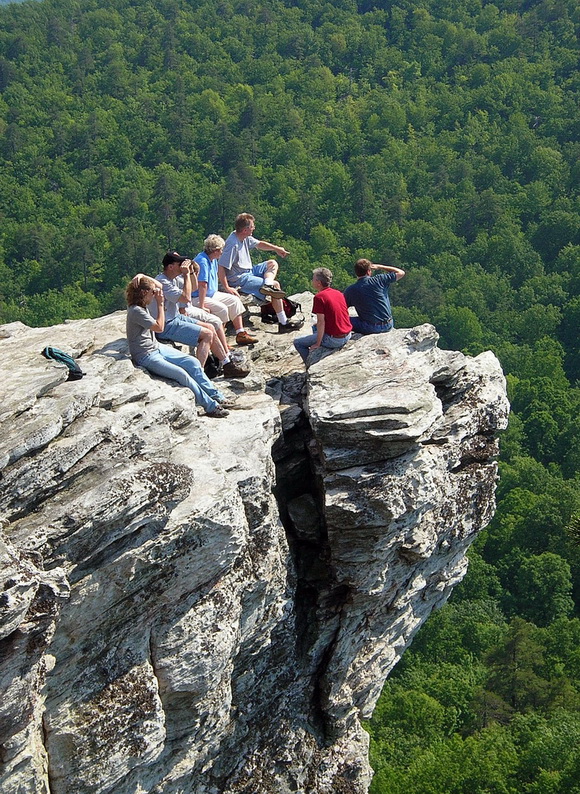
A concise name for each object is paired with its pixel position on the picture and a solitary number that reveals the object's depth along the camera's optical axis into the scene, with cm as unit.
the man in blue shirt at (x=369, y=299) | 1759
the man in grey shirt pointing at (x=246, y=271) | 1895
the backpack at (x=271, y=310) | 1928
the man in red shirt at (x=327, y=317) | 1672
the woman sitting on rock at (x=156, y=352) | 1466
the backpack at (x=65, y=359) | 1408
